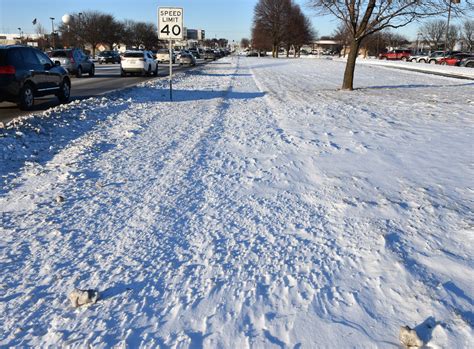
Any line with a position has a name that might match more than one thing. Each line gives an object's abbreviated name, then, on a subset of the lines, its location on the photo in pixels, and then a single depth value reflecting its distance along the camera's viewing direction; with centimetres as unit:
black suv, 1234
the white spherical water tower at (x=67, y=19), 6944
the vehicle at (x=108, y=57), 5481
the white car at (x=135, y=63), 2858
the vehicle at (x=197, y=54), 7468
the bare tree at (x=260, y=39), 9502
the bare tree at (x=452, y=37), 9272
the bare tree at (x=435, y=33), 9326
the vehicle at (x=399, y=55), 6988
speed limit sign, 1447
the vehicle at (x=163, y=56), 5398
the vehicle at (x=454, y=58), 4842
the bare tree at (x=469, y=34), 9192
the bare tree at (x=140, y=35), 10131
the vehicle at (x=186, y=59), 4525
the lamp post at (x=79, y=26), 7851
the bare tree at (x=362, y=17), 1809
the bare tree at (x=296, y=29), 9194
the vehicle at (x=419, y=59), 6113
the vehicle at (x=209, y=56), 7219
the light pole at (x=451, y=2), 1744
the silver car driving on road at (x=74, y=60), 2705
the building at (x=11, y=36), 10109
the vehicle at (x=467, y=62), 4554
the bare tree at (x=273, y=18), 8912
